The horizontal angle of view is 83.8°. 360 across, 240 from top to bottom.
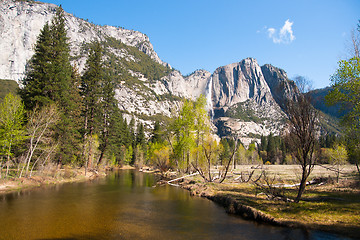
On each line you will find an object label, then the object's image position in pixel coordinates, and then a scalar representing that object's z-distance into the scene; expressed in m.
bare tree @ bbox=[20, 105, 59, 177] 25.61
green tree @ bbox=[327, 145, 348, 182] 29.62
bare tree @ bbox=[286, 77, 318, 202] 13.33
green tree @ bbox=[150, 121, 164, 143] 90.38
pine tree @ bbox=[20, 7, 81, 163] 31.22
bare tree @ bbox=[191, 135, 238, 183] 33.22
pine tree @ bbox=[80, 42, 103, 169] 42.75
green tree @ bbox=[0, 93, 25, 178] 23.05
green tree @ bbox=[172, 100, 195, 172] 33.56
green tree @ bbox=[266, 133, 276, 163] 123.74
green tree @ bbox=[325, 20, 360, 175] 16.70
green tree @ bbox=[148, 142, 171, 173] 53.26
